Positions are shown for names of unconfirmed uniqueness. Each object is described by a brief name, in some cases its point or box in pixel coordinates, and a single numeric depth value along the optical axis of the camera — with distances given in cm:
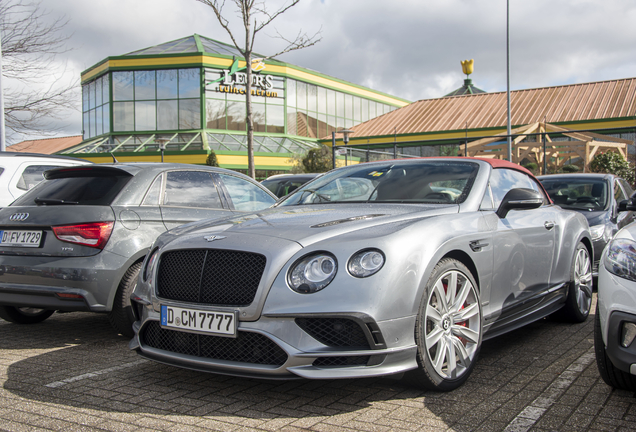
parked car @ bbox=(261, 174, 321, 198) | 1140
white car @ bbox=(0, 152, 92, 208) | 726
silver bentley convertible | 302
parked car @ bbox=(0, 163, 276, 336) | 459
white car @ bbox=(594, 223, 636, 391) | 293
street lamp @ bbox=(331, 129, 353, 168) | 1792
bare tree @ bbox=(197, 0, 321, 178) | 1487
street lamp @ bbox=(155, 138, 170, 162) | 2638
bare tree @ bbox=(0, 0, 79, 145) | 1469
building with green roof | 3472
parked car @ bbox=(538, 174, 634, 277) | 749
